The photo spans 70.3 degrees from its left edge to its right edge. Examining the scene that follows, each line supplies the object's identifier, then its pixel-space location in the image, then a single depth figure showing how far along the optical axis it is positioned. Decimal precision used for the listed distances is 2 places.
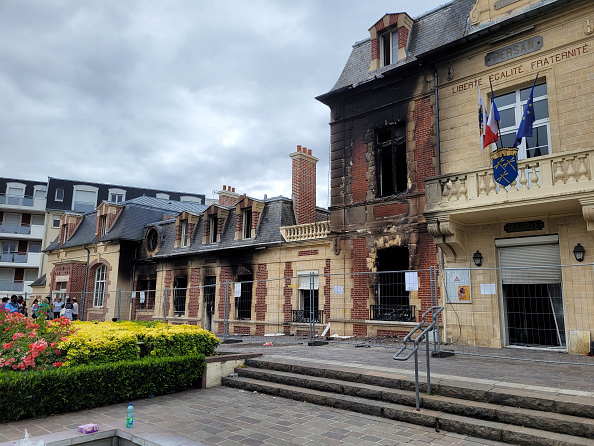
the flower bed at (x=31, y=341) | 6.88
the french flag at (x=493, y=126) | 10.75
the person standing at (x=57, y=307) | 19.72
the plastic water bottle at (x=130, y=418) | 5.83
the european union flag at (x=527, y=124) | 10.41
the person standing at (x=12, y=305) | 14.51
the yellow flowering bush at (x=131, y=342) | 7.47
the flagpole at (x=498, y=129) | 10.84
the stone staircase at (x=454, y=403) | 5.20
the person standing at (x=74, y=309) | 18.53
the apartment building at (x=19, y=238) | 38.50
